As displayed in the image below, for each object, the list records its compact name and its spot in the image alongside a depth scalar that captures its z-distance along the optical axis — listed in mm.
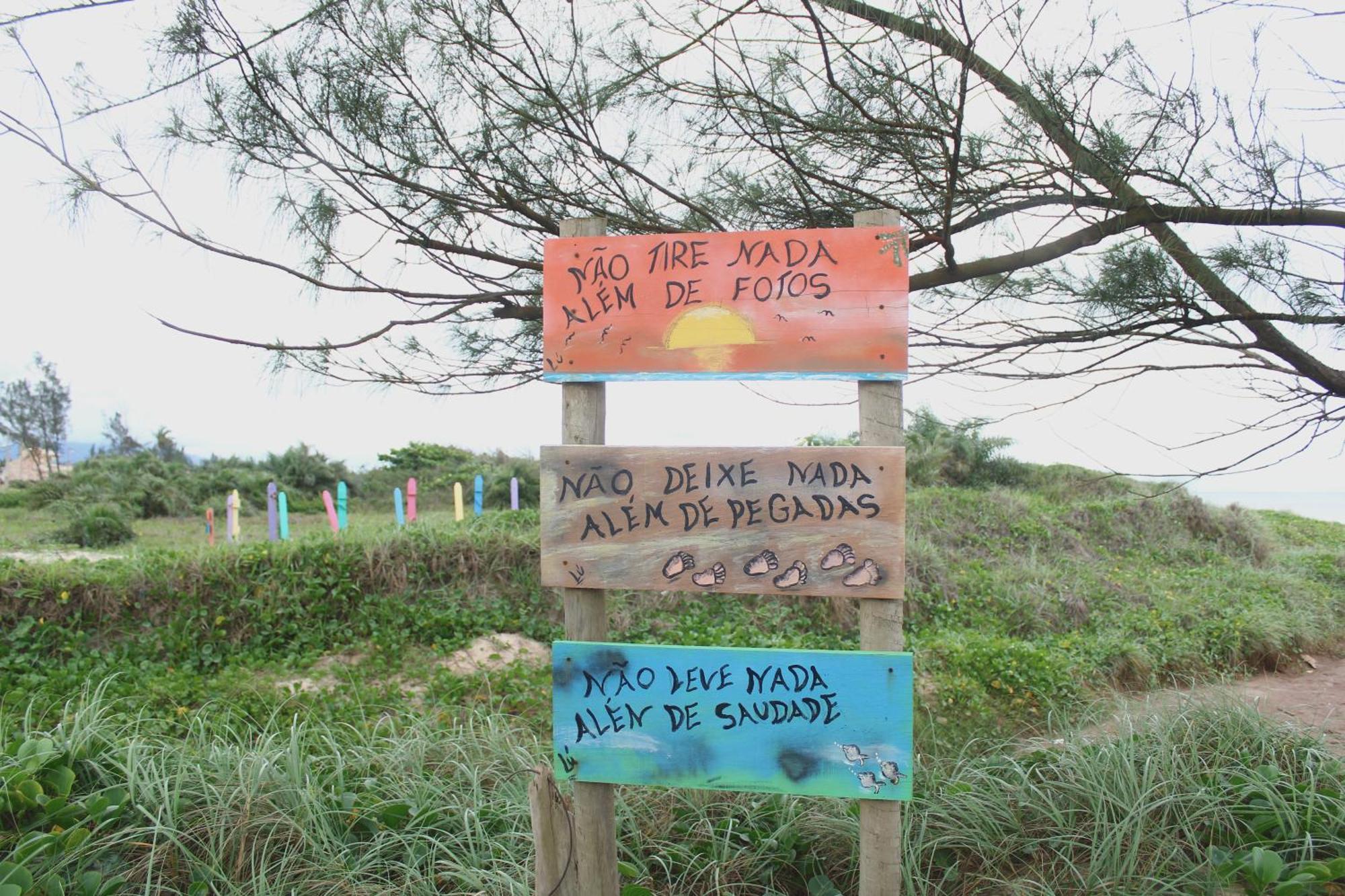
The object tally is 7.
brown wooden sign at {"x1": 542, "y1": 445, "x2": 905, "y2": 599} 2260
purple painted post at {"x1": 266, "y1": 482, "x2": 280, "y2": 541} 8352
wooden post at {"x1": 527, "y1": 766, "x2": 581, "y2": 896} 2055
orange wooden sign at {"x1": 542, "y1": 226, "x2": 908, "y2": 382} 2307
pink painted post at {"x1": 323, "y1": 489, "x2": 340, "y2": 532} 8672
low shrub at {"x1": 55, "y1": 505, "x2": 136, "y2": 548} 9133
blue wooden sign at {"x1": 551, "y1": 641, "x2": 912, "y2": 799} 2268
